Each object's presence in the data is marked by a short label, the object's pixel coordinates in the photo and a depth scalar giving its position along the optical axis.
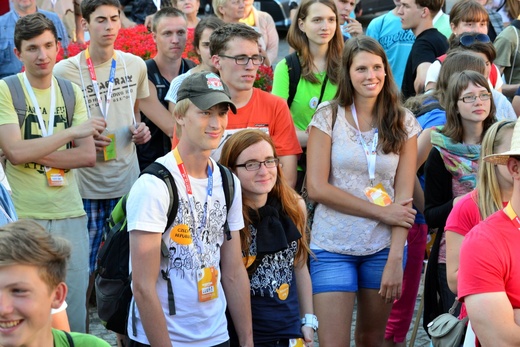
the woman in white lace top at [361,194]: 8.06
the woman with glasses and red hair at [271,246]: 7.15
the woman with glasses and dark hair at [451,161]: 7.98
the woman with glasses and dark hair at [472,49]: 10.25
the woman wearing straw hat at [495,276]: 5.18
